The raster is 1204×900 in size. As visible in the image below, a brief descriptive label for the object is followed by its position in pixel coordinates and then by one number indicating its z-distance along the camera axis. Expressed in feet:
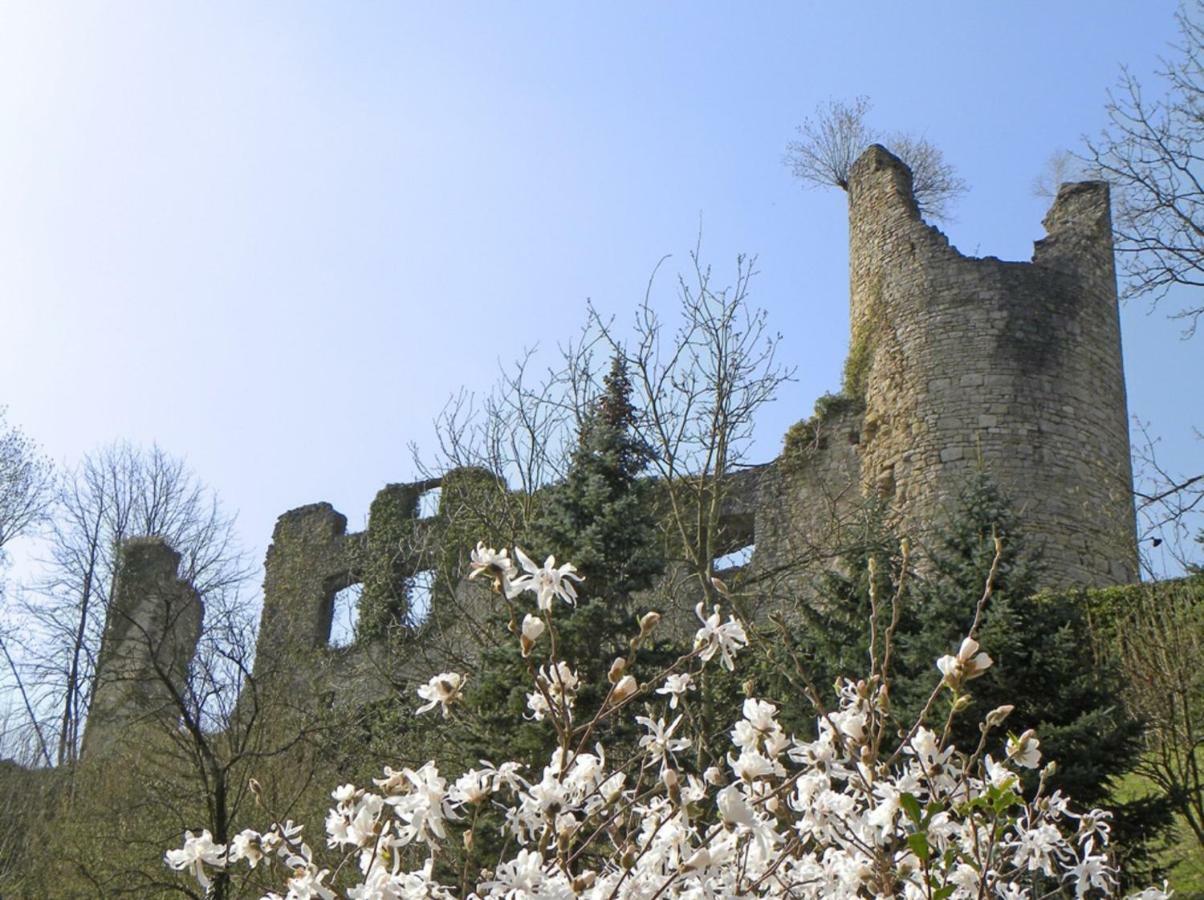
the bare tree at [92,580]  71.87
